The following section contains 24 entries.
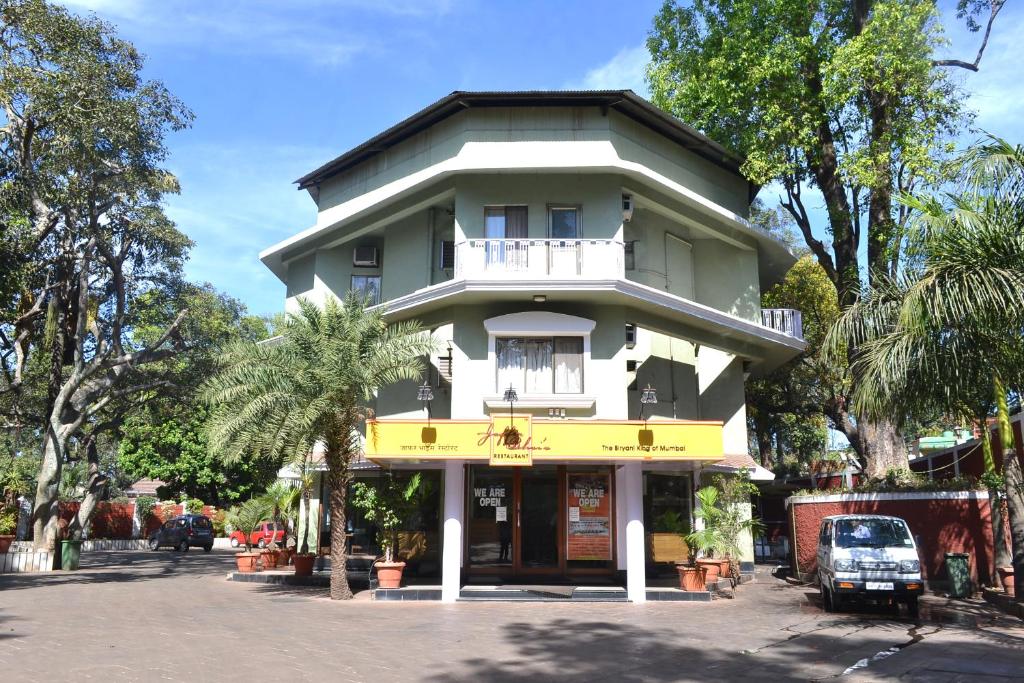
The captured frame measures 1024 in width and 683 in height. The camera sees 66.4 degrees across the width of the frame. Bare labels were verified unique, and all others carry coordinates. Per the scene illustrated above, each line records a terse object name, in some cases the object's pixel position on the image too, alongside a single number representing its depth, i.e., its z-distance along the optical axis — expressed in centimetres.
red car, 3484
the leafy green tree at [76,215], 2056
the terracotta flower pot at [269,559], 2311
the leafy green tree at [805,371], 2894
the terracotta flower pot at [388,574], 1688
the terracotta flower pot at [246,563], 2222
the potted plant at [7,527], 2581
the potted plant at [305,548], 2041
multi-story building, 1617
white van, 1341
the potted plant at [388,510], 1692
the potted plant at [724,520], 1714
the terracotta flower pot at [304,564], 2038
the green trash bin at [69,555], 2414
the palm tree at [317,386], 1584
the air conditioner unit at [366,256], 2272
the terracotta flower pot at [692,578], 1672
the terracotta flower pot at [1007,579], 1472
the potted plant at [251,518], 2261
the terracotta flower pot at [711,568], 1777
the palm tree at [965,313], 1188
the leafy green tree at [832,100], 1936
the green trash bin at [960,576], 1573
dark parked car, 3706
